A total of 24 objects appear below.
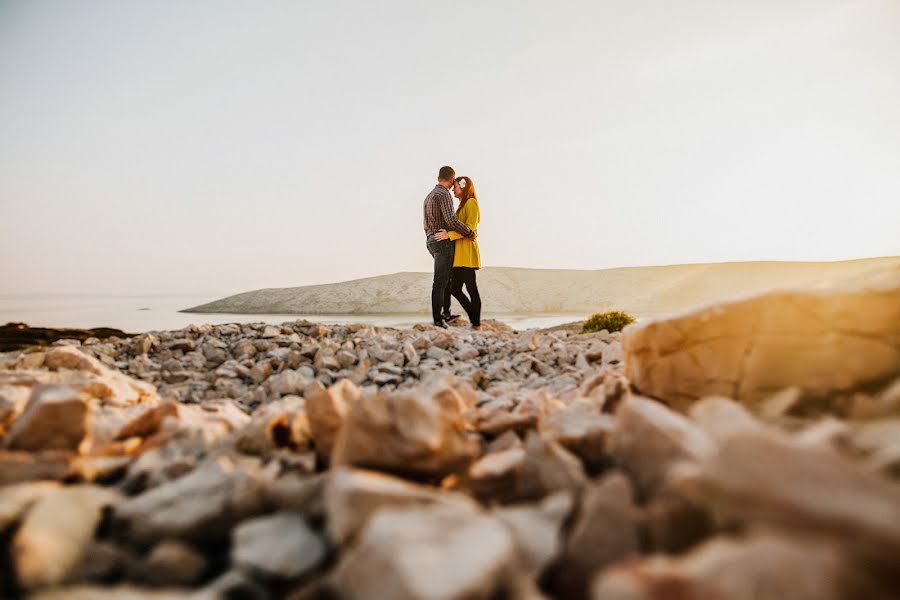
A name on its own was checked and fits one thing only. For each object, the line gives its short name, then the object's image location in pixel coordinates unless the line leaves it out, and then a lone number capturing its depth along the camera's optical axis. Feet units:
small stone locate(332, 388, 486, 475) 4.75
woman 29.95
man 28.50
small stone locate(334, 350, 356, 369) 19.36
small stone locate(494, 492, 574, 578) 3.63
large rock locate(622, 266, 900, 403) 6.16
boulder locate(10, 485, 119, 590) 3.71
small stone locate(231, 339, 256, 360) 21.56
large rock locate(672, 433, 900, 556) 2.71
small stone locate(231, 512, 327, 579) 3.74
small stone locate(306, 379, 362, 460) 5.88
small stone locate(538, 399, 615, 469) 5.46
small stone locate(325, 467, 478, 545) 3.80
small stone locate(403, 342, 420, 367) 19.30
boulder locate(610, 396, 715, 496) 4.14
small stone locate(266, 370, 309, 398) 15.85
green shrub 30.35
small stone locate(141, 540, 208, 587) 3.86
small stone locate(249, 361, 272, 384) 18.45
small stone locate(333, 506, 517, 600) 2.91
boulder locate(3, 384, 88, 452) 5.37
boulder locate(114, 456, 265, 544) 4.21
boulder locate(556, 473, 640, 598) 3.57
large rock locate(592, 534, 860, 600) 2.52
